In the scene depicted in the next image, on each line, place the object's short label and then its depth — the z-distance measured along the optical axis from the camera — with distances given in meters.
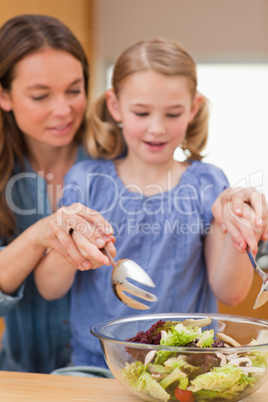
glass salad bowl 1.23
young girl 1.65
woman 1.68
